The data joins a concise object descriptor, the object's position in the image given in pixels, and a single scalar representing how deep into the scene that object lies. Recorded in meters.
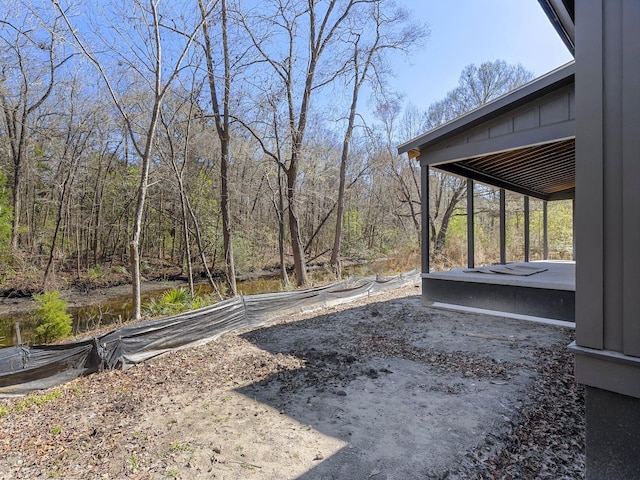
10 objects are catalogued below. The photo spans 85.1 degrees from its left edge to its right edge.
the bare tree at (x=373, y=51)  13.06
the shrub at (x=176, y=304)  7.36
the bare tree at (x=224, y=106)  9.16
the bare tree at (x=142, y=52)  6.96
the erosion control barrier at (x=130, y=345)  3.96
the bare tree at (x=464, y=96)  16.11
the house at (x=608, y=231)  1.61
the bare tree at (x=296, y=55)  10.63
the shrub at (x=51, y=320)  6.80
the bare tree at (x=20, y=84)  7.96
